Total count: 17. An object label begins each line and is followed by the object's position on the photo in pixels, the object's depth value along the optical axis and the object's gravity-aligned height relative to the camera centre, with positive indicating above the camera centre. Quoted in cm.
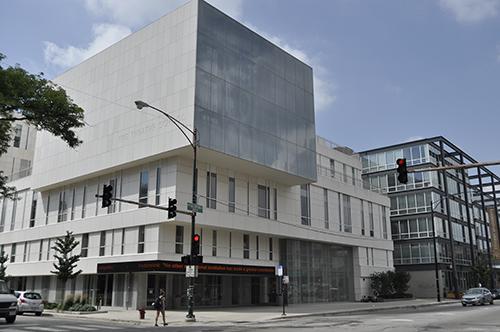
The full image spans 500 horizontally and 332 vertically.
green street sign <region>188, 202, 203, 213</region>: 2709 +426
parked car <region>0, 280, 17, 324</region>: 2164 -77
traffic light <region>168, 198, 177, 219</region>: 2538 +390
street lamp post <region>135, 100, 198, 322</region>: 2668 -11
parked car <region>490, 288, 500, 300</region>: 6226 -57
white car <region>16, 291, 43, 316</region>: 3108 -92
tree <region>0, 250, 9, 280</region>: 4590 +238
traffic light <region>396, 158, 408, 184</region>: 1867 +425
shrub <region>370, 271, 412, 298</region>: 5691 +47
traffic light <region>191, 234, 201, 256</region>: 2635 +217
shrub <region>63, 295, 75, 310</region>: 3711 -111
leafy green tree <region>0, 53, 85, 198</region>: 2005 +755
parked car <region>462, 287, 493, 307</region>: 4106 -70
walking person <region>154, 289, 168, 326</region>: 2419 -81
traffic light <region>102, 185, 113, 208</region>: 2242 +402
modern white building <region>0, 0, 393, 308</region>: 3728 +944
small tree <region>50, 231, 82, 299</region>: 3850 +191
